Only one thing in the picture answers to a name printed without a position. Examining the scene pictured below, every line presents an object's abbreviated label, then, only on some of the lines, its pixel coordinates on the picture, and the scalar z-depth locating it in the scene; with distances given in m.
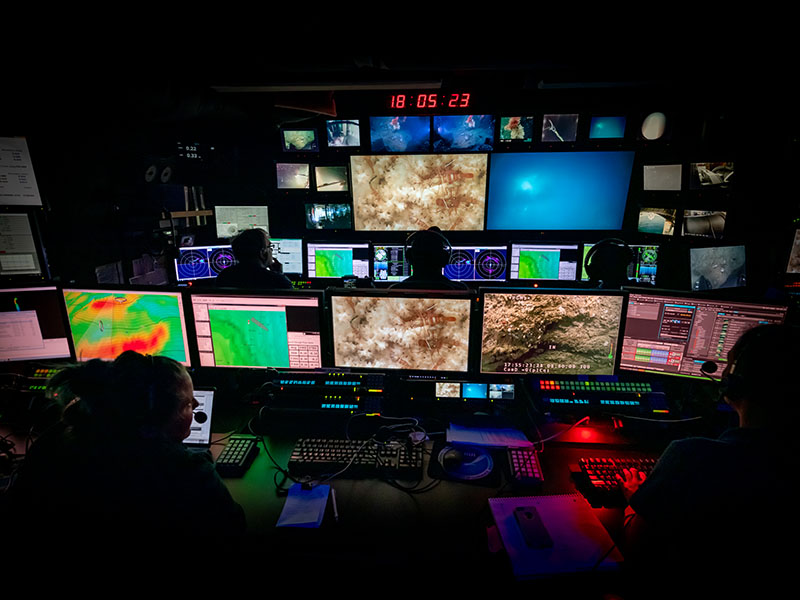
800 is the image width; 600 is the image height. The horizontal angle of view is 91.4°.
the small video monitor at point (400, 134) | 4.45
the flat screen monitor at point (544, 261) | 4.45
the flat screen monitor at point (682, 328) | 1.63
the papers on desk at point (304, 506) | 1.26
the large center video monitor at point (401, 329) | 1.75
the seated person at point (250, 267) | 3.05
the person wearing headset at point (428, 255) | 2.60
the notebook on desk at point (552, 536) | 1.13
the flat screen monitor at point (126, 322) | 1.82
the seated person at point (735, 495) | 0.92
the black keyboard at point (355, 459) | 1.50
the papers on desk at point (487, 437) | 1.61
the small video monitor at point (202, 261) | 4.35
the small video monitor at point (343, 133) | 4.66
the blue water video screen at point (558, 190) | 4.49
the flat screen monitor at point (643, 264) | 4.28
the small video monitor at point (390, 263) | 4.60
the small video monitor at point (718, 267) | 2.55
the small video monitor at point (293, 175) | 4.95
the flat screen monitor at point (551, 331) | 1.72
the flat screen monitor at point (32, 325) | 1.84
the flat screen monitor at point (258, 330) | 1.78
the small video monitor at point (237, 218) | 4.97
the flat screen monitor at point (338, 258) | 4.59
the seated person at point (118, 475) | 0.95
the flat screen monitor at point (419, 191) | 4.59
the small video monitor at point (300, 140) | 4.79
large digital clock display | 3.21
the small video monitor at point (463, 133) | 4.38
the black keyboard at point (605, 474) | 1.37
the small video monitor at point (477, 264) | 4.56
